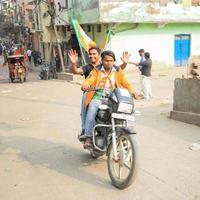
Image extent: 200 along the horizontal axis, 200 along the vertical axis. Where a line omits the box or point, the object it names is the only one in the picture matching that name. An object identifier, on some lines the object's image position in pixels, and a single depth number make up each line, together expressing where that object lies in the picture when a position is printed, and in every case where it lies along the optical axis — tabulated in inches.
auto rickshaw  563.9
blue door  681.9
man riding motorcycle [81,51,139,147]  144.5
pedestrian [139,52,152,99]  344.7
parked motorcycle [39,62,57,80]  612.3
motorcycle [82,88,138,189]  121.2
